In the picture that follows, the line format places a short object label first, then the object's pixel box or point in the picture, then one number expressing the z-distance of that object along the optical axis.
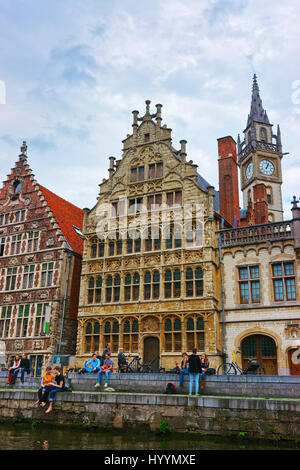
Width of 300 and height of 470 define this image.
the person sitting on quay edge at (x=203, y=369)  15.59
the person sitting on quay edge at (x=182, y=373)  16.06
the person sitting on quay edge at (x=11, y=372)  19.02
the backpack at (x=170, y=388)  15.84
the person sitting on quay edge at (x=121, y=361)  22.20
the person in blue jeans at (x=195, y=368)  15.16
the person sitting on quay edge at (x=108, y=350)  19.77
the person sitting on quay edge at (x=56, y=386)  15.83
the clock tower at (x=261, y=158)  68.94
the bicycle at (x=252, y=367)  17.95
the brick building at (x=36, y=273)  31.05
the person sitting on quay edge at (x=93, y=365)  18.88
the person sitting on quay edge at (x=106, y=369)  17.40
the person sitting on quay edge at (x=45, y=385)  15.88
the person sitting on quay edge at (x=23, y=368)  19.06
